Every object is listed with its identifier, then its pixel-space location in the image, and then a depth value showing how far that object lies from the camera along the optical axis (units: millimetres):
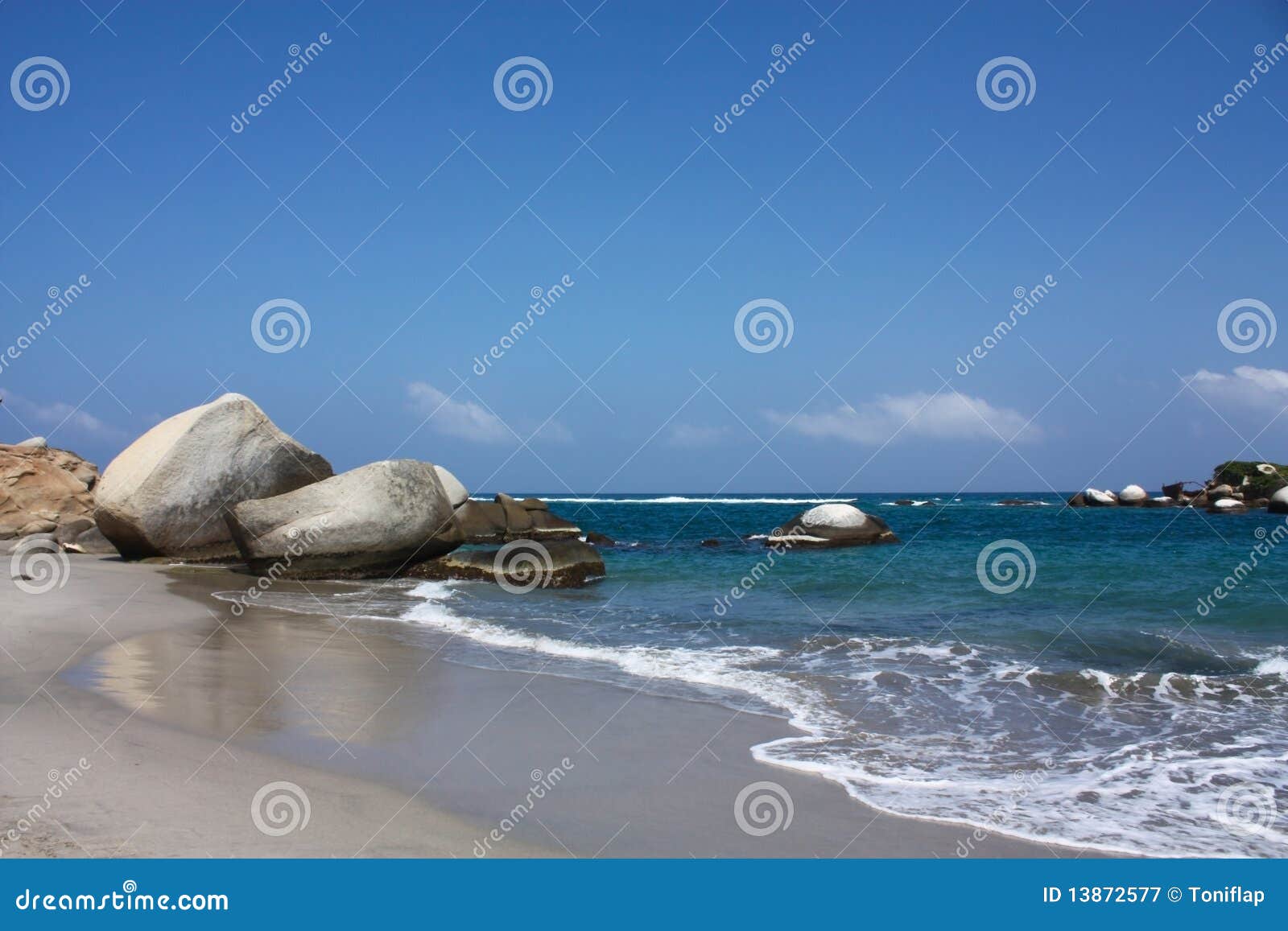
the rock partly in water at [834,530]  26625
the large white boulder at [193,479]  16953
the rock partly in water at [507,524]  28781
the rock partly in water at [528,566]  17453
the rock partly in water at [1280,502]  39062
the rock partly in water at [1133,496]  52375
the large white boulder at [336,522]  16141
